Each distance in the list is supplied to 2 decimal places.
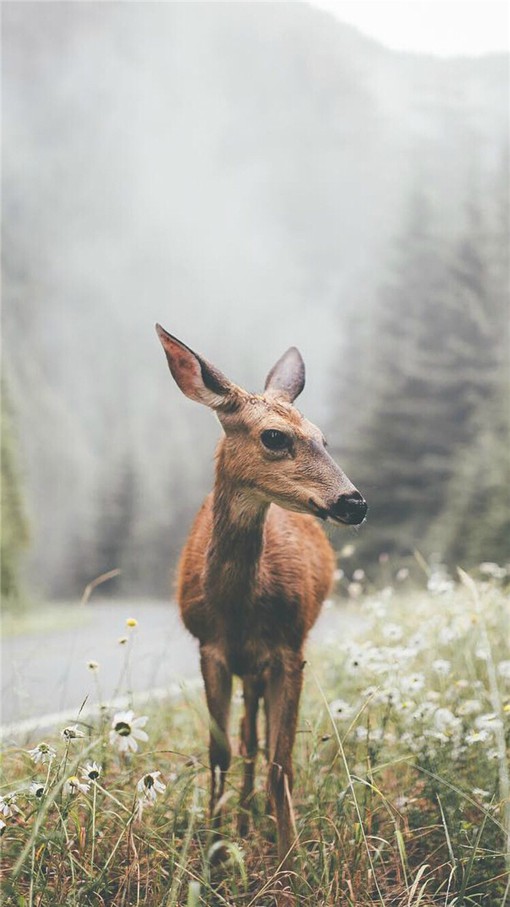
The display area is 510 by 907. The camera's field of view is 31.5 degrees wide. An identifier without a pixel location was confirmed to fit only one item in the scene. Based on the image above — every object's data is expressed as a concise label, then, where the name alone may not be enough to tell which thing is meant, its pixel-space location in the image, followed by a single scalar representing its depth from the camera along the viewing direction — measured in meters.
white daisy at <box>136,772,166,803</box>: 2.24
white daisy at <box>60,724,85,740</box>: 2.26
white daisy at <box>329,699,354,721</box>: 3.16
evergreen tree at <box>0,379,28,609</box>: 11.23
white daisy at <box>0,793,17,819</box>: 2.21
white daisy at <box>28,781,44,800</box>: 2.28
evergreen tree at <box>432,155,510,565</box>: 12.49
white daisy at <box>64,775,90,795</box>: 2.24
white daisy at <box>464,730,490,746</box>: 2.60
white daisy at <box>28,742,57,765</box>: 2.26
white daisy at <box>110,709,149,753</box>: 2.29
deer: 2.62
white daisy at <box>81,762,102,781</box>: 2.25
